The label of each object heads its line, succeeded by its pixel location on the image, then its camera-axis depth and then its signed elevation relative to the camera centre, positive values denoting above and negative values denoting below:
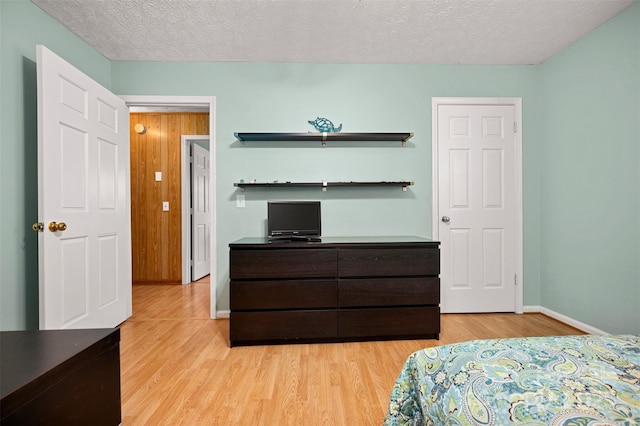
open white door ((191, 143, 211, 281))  4.35 -0.05
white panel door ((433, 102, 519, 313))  2.99 +0.03
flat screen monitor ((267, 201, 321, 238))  2.64 -0.08
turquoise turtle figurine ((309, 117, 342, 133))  2.81 +0.80
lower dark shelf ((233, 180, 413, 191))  2.74 +0.24
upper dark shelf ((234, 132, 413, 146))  2.74 +0.69
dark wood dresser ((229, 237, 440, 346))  2.28 -0.64
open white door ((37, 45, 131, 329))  1.91 +0.08
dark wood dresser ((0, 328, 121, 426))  0.64 -0.40
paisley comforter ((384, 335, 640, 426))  0.70 -0.48
